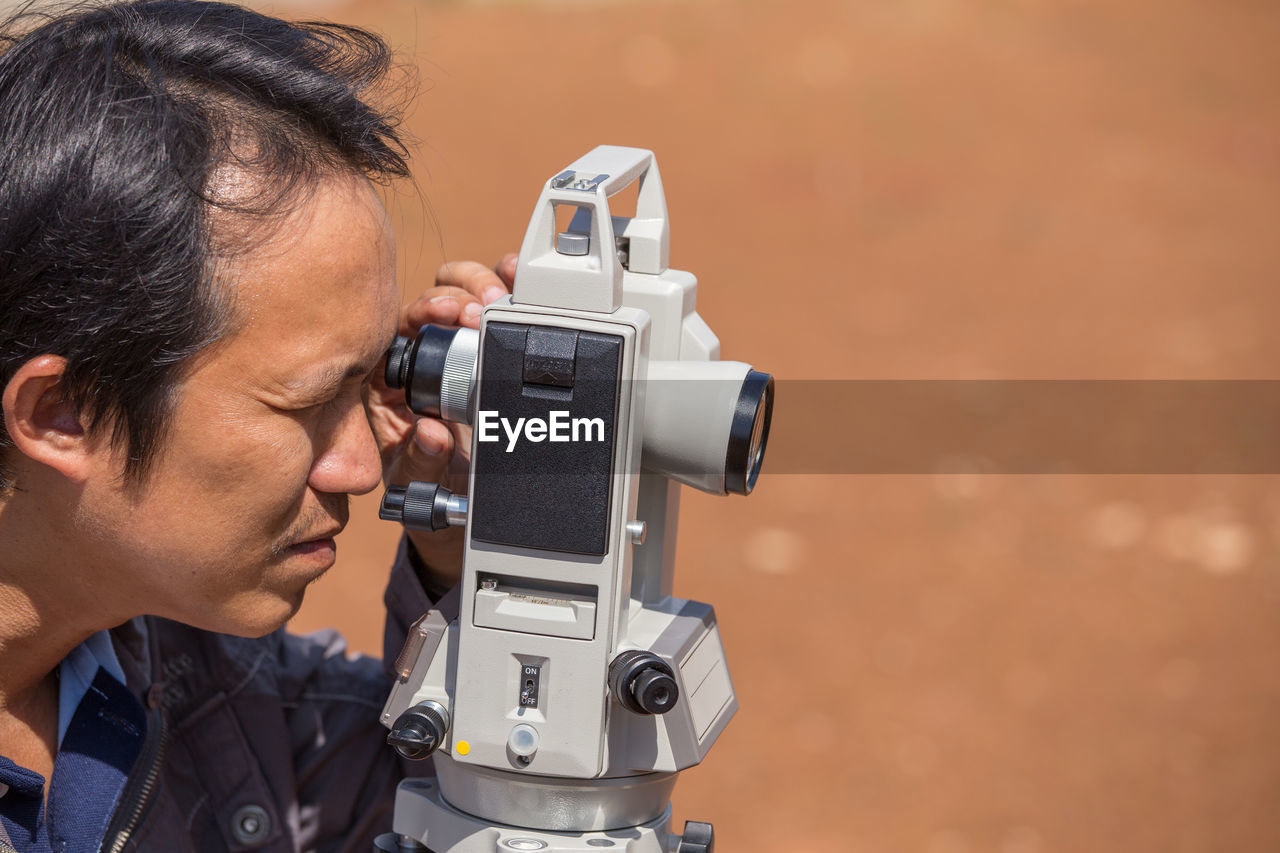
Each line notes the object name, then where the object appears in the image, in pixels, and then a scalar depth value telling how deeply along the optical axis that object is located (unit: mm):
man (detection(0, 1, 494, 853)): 2971
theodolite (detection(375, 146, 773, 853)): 2947
